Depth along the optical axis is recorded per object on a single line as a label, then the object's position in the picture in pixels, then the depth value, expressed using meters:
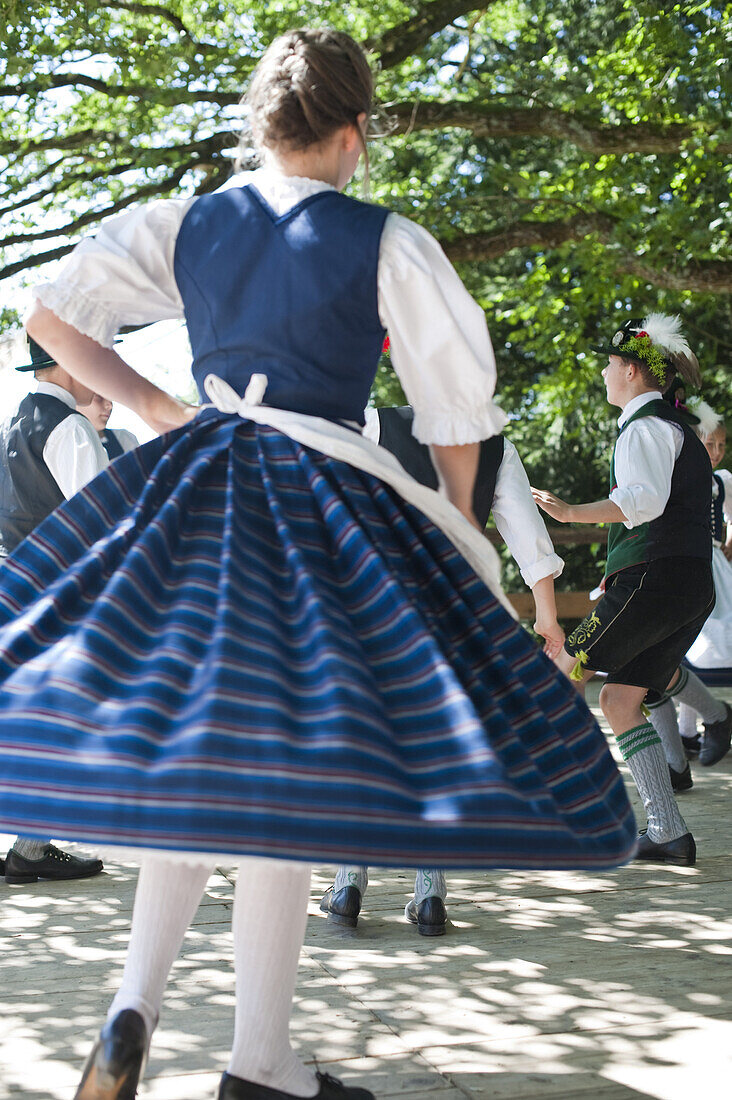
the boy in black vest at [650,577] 3.79
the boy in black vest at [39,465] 3.60
